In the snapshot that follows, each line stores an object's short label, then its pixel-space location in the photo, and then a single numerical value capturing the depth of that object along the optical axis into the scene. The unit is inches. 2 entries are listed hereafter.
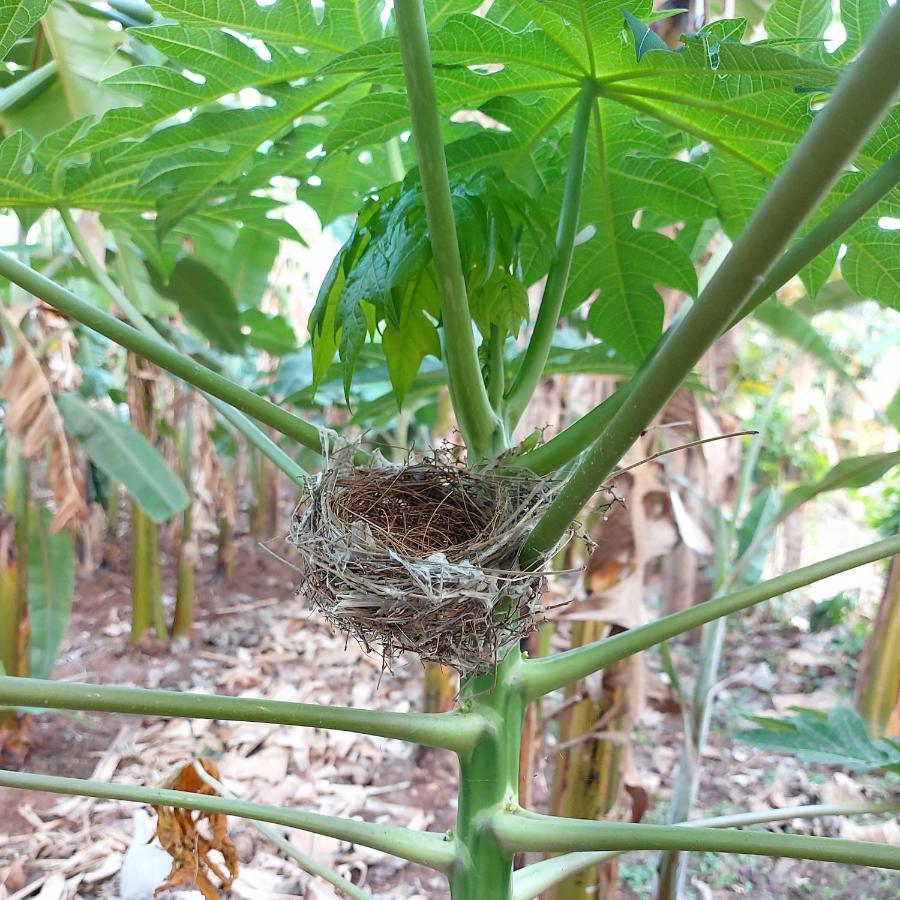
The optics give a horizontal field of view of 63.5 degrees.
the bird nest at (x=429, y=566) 20.7
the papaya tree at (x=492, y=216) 19.2
